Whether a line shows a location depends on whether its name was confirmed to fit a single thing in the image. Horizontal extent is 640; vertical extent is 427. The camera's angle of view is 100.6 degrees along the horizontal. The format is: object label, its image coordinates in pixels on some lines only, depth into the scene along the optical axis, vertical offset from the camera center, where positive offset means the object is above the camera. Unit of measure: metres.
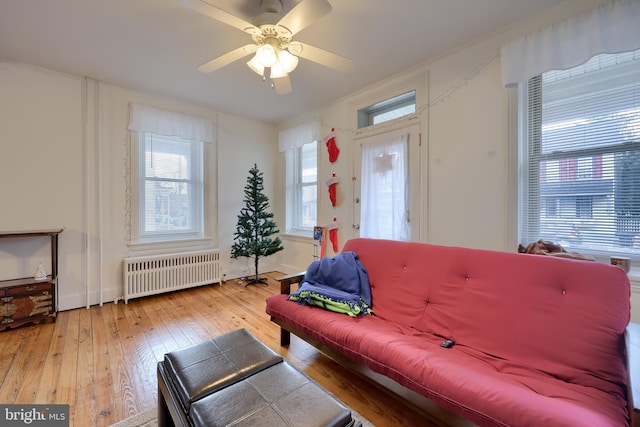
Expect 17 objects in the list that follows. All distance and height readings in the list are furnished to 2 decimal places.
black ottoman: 0.93 -0.71
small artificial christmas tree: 3.99 -0.29
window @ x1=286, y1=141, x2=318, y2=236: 4.17 +0.38
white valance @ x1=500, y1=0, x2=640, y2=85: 1.63 +1.15
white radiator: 3.21 -0.80
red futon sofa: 1.03 -0.69
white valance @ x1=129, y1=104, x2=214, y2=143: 3.28 +1.15
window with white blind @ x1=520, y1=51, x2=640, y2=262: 1.74 +0.39
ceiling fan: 1.48 +1.12
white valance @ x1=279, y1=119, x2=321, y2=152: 3.82 +1.17
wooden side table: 2.41 -0.81
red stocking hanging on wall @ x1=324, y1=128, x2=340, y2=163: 3.58 +0.87
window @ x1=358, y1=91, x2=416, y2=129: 2.91 +1.20
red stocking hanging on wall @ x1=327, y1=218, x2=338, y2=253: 3.56 -0.31
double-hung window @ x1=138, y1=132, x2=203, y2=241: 3.46 +0.33
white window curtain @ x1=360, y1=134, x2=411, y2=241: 2.85 +0.25
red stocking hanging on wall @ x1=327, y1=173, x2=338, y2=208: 3.58 +0.31
